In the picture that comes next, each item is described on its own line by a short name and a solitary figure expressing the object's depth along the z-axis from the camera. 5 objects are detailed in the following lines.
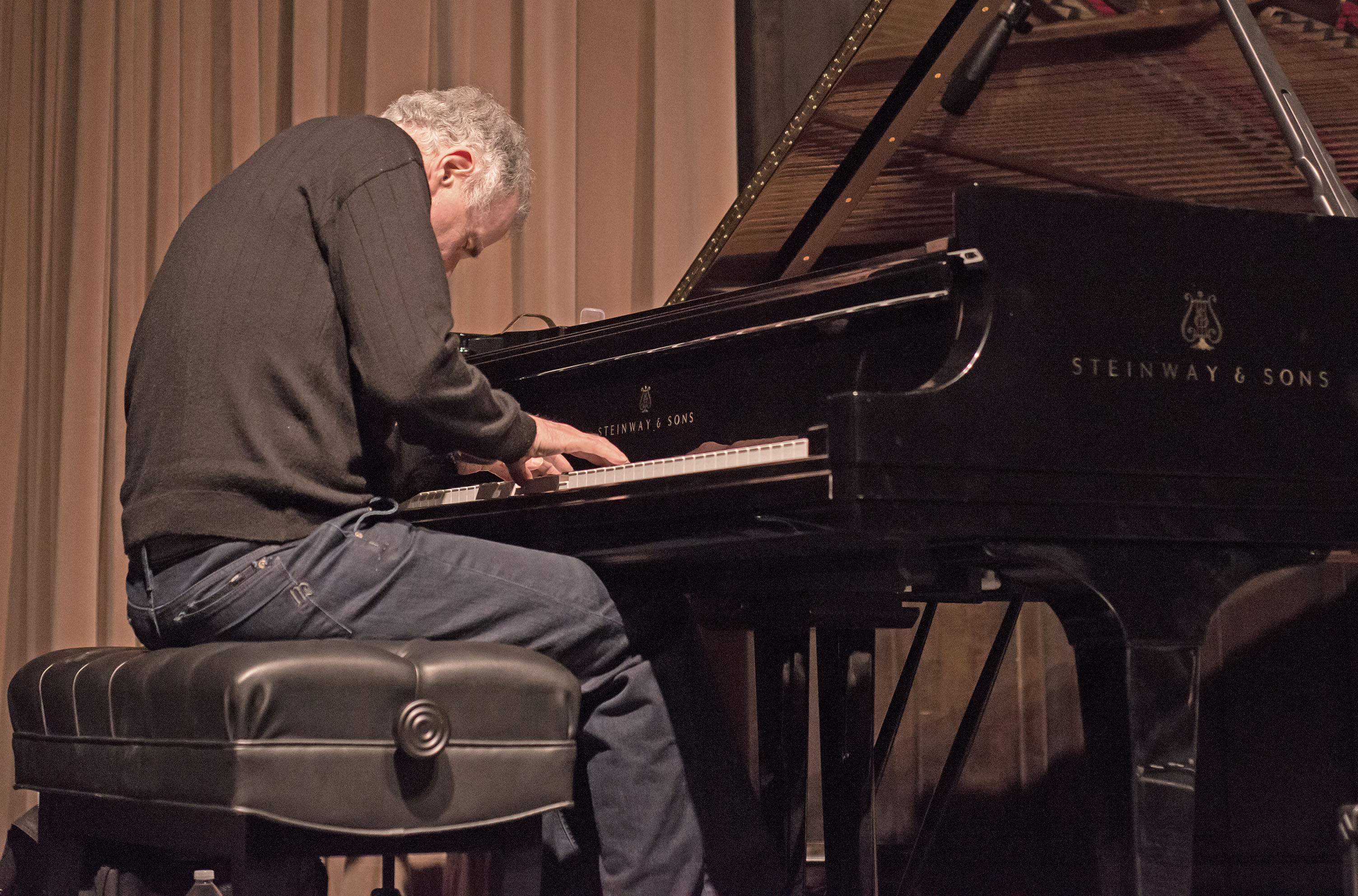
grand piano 6.65
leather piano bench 6.64
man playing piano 6.86
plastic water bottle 7.46
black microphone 7.22
